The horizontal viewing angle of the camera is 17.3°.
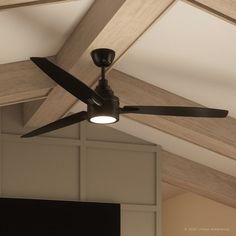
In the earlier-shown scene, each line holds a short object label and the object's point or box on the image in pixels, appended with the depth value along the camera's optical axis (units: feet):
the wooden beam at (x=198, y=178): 28.46
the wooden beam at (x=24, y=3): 14.47
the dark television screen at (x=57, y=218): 23.96
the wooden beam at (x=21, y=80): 19.65
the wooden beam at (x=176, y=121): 21.62
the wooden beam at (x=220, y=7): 13.30
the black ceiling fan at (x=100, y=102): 14.47
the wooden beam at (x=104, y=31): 13.86
